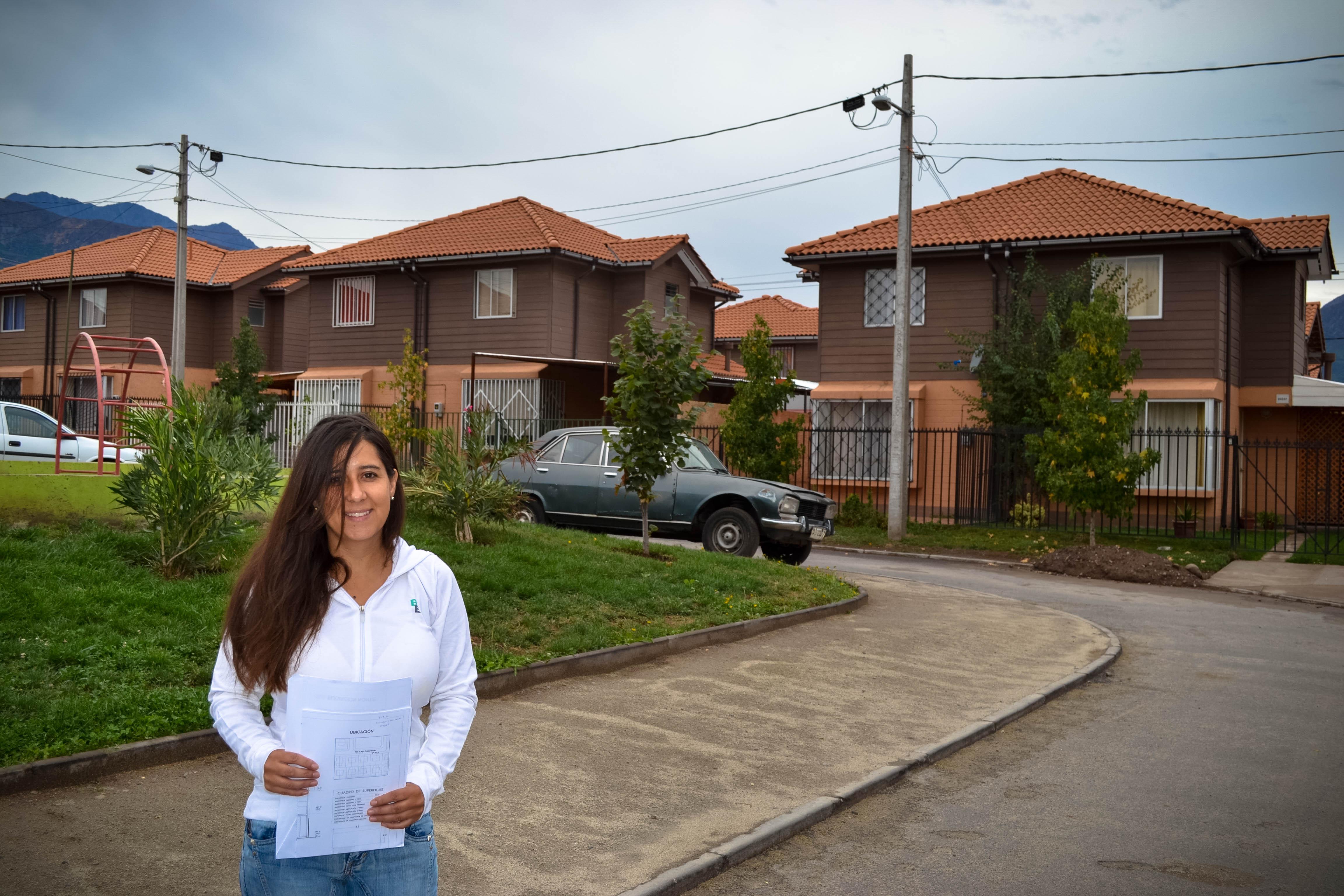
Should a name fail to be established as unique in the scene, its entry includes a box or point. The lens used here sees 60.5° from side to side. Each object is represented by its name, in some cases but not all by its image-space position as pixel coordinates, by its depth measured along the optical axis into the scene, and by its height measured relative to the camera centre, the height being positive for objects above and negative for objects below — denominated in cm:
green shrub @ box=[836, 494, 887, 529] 2320 -117
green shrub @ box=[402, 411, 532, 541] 1184 -36
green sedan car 1520 -65
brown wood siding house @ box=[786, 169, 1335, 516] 2356 +379
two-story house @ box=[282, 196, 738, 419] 2975 +406
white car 2062 +6
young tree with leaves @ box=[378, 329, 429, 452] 1803 +83
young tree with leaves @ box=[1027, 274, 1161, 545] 1867 +60
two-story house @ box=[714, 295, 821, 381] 4672 +517
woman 254 -43
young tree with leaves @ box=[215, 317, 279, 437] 2877 +185
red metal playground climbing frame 1340 +71
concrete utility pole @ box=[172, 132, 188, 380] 2584 +346
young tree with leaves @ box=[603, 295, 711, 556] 1358 +72
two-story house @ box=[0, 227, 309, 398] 3816 +481
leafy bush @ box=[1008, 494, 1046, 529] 2297 -110
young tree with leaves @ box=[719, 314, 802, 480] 2147 +66
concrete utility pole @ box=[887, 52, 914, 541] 2075 +181
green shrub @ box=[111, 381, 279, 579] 860 -32
